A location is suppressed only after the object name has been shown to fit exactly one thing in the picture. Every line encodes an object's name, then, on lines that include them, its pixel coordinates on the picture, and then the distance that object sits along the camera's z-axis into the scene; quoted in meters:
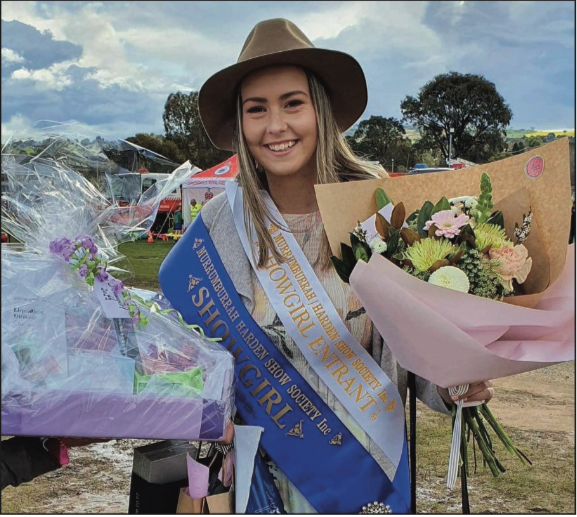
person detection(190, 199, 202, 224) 15.22
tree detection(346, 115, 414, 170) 36.31
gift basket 1.81
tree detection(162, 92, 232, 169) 37.12
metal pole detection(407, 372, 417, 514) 2.02
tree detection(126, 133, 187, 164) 36.30
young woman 2.22
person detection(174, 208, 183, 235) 13.76
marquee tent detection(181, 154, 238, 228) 16.59
